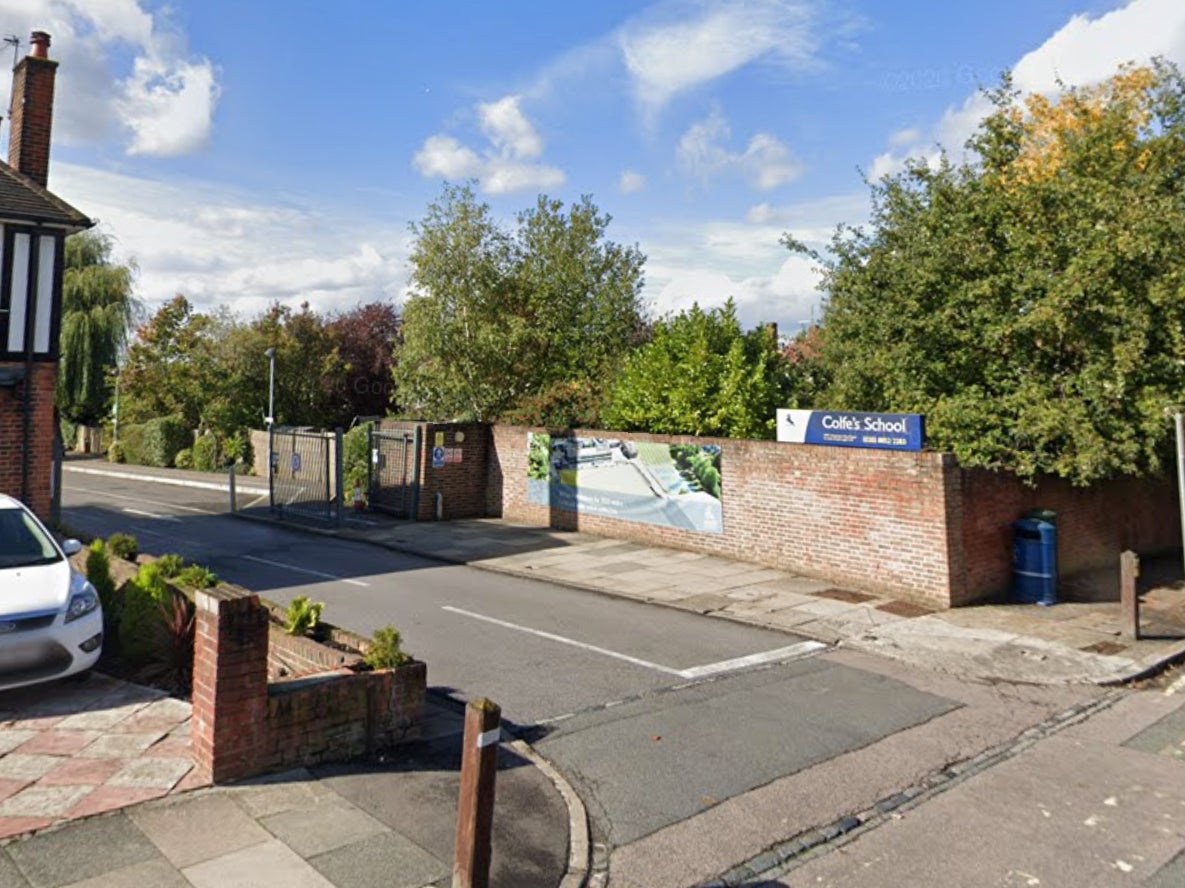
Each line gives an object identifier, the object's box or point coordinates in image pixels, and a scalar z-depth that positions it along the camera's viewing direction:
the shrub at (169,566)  7.98
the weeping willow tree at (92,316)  38.91
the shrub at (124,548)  9.18
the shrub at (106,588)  8.05
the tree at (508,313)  23.19
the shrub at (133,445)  38.34
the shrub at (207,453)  34.69
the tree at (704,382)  17.30
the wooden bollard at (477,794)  4.16
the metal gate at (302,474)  21.05
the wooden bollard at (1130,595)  10.66
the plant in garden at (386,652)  6.36
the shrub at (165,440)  36.97
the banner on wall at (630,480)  16.05
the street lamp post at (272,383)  32.16
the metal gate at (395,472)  20.77
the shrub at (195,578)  7.14
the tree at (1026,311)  12.16
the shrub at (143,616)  7.51
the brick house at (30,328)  12.46
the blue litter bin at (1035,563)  12.64
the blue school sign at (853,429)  12.91
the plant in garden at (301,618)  7.15
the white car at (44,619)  6.49
